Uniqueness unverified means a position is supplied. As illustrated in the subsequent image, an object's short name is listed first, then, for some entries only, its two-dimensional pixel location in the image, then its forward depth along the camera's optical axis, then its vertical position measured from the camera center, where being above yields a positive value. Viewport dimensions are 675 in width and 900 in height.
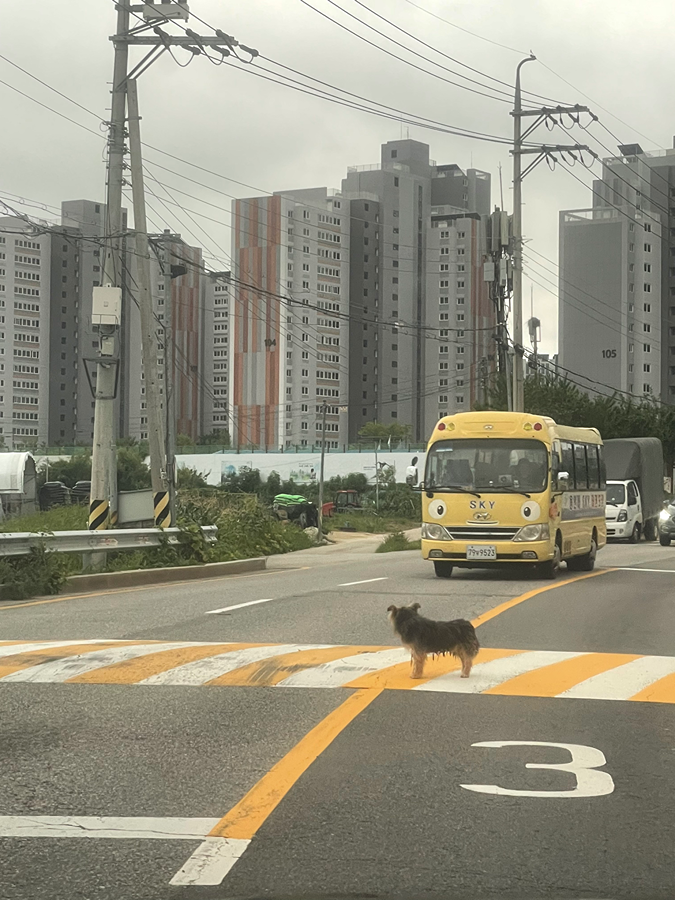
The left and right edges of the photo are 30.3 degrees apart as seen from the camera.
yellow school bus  21.17 -0.19
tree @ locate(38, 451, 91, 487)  89.19 +0.63
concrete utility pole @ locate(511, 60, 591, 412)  42.53 +10.59
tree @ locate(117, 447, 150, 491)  75.30 +0.50
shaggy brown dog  9.24 -1.13
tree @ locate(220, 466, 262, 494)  88.31 -0.07
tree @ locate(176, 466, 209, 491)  56.59 +0.03
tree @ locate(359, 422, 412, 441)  139.00 +5.77
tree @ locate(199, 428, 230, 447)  147.75 +5.06
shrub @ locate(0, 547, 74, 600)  17.78 -1.40
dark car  37.34 -1.29
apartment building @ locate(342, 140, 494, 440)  151.88 +22.97
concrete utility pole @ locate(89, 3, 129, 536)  23.17 +1.87
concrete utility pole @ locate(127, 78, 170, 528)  24.45 +2.93
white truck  42.50 -0.19
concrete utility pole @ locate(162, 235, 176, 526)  25.82 +1.84
